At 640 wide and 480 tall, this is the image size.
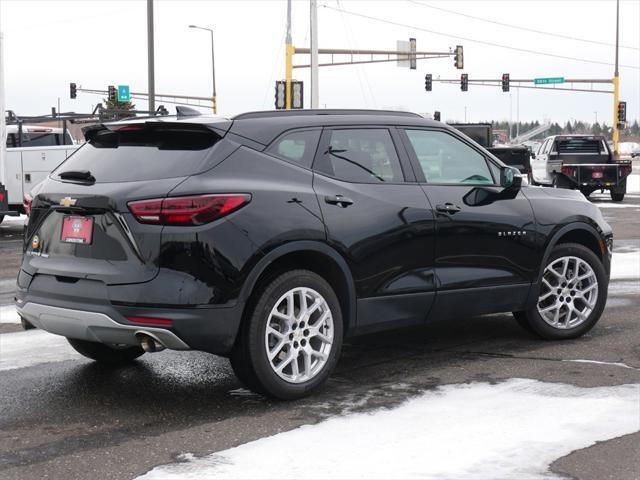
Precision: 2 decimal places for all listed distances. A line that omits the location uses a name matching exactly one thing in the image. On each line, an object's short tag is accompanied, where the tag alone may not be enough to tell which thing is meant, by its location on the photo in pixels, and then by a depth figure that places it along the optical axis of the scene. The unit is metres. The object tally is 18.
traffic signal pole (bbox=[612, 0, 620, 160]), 53.56
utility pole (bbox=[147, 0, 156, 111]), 26.64
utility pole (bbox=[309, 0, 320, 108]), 33.53
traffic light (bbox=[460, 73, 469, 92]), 59.16
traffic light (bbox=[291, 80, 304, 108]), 32.22
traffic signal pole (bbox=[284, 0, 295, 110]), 32.53
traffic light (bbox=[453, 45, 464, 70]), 47.71
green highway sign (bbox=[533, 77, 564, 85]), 59.94
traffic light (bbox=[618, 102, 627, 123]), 53.50
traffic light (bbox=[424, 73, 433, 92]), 59.03
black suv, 5.10
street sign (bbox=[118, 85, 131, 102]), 46.09
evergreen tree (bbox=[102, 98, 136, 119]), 73.69
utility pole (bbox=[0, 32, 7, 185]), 15.19
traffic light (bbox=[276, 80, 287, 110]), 32.53
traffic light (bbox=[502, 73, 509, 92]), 58.72
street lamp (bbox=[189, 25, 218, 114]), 55.86
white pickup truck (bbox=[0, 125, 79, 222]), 17.75
